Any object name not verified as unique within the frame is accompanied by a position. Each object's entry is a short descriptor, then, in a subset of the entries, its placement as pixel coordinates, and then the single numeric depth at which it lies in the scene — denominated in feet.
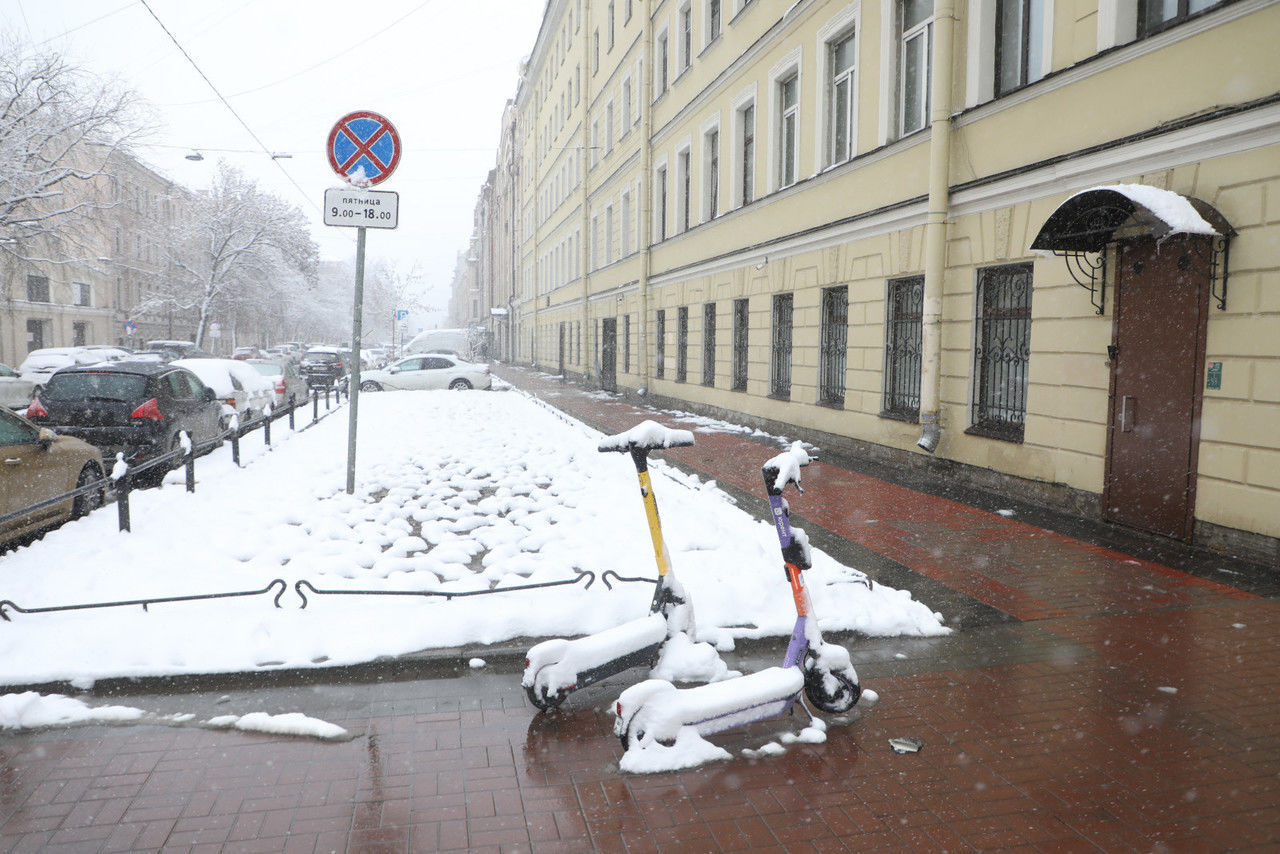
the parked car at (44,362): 78.54
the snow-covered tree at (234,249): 163.22
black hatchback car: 33.86
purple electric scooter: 11.49
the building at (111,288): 134.21
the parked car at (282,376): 68.44
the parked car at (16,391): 72.23
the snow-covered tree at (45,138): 80.69
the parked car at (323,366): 111.04
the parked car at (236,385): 47.36
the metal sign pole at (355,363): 27.40
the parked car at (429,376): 93.97
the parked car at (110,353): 96.22
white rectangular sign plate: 27.58
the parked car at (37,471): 22.90
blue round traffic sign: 27.68
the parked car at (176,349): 125.70
